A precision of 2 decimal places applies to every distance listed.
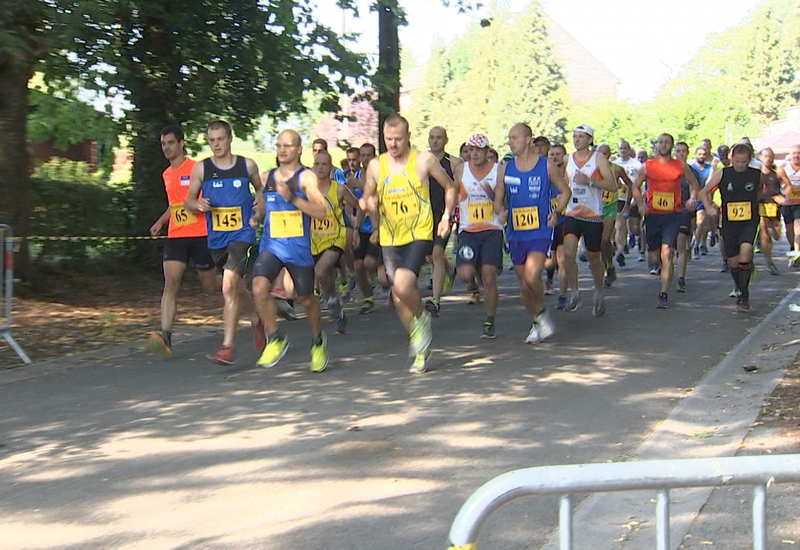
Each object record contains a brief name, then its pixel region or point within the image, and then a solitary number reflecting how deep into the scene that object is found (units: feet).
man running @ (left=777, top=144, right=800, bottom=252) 55.57
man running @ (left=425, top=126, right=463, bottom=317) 37.78
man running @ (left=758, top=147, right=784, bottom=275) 50.96
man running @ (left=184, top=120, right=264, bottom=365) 29.01
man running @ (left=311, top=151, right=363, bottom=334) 34.88
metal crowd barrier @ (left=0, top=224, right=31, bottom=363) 30.19
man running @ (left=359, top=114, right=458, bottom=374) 27.89
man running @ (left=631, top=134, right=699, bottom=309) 41.42
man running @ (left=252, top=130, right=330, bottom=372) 27.48
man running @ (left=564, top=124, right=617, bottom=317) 38.14
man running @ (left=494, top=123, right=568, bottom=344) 32.35
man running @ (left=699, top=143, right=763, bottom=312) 38.99
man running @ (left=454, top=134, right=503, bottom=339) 33.86
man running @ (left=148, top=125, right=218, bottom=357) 30.25
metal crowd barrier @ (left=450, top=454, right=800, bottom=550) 7.82
